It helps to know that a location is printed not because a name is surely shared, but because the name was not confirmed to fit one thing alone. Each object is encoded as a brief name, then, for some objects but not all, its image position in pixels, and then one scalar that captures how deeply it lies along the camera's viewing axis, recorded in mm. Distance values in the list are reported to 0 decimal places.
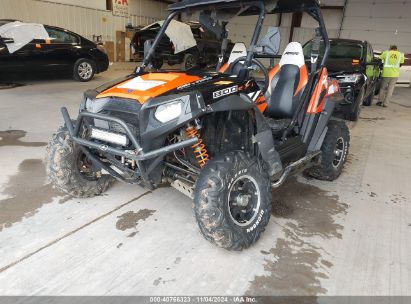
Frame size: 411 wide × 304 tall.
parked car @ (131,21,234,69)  11828
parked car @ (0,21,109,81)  7902
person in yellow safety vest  8703
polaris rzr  2180
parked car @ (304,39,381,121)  6422
